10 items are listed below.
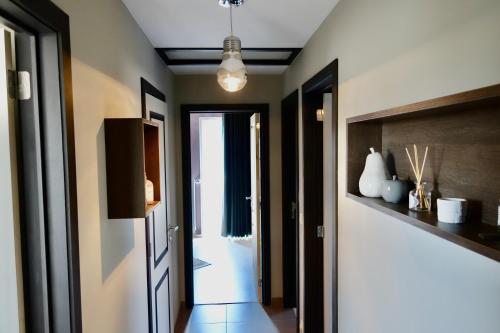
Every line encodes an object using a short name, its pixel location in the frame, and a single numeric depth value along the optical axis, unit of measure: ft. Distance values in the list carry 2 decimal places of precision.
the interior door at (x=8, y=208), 3.10
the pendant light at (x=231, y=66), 5.34
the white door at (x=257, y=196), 11.29
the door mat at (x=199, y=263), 14.68
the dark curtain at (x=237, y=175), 17.97
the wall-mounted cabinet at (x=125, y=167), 4.67
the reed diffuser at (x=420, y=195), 3.21
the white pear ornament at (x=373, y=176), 3.92
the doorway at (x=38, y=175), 3.16
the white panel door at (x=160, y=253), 7.08
